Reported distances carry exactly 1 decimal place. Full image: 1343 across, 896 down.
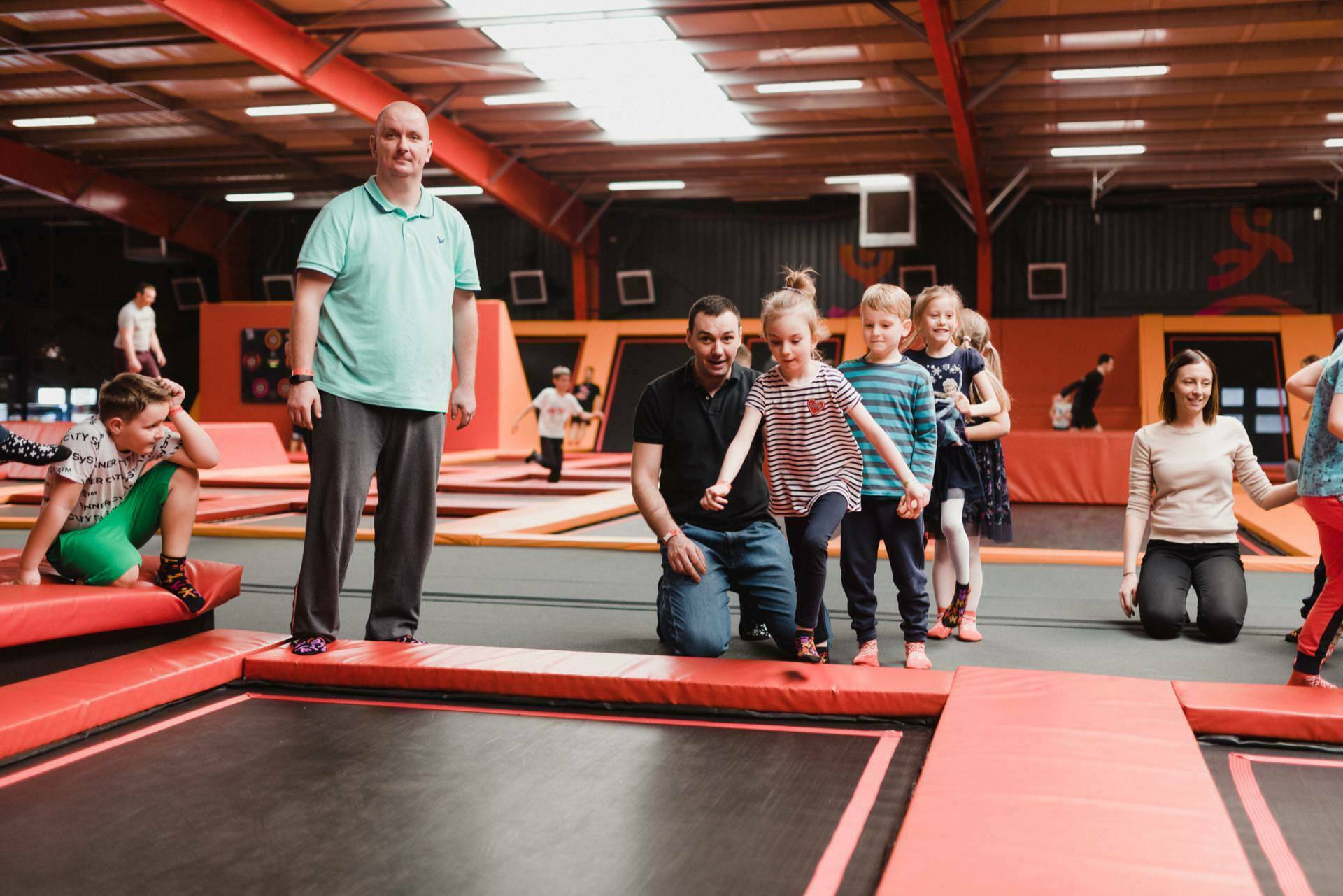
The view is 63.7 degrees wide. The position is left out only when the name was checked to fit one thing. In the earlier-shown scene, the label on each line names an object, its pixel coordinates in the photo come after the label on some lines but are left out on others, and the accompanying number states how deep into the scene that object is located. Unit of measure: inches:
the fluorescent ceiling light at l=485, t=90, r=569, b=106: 404.2
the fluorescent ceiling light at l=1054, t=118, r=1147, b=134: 435.2
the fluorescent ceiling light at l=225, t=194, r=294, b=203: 593.0
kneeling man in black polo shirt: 104.2
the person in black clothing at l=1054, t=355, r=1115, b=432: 416.2
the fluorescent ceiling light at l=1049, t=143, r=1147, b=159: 466.3
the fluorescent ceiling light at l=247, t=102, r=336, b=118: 424.8
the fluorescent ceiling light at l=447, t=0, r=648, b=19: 311.6
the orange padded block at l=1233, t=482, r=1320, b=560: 194.4
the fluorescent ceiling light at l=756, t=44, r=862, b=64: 359.9
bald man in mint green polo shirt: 96.5
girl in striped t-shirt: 96.3
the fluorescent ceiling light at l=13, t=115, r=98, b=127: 454.9
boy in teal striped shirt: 103.0
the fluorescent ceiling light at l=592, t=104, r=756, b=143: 429.7
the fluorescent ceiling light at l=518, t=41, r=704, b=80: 354.9
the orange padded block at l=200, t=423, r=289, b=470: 391.5
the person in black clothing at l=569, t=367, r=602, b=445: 512.7
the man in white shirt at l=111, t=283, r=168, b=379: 348.5
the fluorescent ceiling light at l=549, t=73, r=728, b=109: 390.3
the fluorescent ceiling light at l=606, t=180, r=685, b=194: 546.9
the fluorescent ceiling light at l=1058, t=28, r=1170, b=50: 337.7
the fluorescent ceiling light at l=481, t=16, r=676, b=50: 328.5
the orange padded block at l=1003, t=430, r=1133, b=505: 335.9
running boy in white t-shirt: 335.6
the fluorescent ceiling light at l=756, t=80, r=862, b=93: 390.3
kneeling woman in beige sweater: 116.2
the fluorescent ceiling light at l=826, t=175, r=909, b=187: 503.5
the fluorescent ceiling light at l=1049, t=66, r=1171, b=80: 366.6
